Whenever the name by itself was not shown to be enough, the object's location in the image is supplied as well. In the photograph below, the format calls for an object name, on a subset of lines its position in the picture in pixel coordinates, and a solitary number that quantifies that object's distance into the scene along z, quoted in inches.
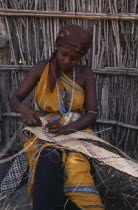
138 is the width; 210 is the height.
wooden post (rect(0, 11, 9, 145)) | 118.2
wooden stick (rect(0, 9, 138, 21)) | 109.9
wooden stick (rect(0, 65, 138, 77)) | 115.3
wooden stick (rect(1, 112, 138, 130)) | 122.5
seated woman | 71.4
